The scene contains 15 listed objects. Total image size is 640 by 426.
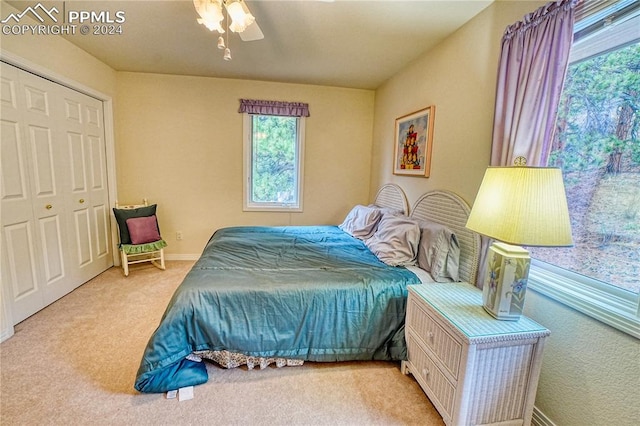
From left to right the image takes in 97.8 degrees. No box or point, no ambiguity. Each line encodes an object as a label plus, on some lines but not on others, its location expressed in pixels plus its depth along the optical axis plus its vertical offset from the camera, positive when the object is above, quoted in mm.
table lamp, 1152 -171
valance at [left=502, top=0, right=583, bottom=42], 1357 +881
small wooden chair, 3199 -710
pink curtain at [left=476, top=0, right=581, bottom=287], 1394 +551
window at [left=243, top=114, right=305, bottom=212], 3859 +174
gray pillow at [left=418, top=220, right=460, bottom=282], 1935 -524
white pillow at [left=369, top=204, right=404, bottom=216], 2691 -328
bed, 1615 -854
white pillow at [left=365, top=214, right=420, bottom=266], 2121 -506
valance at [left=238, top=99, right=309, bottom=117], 3670 +885
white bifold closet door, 2117 -201
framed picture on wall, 2584 +368
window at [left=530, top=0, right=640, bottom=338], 1182 +77
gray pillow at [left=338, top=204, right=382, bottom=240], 2822 -472
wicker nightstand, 1250 -848
